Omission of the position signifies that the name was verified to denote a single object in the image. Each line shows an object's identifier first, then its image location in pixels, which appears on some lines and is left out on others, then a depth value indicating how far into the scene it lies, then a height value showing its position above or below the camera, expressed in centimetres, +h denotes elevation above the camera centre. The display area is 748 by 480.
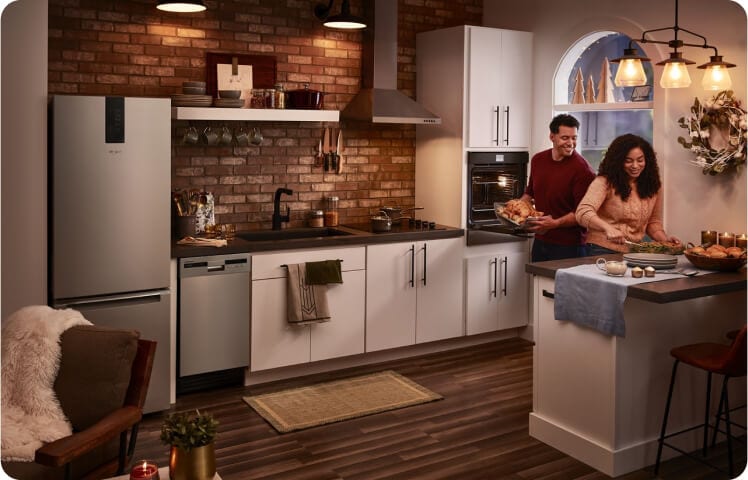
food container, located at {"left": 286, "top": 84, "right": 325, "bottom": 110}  572 +63
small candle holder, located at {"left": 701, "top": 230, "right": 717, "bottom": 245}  470 -26
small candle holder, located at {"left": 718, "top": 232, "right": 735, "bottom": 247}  459 -26
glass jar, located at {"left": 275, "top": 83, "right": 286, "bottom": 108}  568 +63
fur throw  325 -80
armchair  332 -85
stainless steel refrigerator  450 -17
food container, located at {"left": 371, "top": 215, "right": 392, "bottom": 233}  593 -26
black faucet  588 -15
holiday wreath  496 +39
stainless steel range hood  604 +83
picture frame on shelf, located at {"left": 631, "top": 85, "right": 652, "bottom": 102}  568 +70
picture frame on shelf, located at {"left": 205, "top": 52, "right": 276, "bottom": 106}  566 +82
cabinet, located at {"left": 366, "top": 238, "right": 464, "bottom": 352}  584 -77
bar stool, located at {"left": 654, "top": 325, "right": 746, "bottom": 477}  370 -79
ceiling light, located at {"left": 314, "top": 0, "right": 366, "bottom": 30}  564 +116
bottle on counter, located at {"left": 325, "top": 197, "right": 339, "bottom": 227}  621 -19
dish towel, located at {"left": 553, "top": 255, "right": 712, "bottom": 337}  393 -53
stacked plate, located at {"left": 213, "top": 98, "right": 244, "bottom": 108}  537 +56
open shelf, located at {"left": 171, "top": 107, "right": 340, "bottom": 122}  522 +49
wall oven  632 +1
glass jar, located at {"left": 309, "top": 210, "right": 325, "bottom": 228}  614 -24
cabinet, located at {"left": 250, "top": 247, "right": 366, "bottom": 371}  534 -88
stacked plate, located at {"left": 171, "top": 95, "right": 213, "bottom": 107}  525 +56
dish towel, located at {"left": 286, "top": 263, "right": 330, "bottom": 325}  539 -74
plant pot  272 -93
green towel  545 -57
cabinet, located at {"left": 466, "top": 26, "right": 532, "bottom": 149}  619 +80
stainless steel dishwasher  506 -80
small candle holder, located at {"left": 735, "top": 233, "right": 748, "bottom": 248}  451 -27
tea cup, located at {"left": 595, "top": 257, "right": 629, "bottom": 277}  416 -39
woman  550 -6
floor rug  480 -134
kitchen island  404 -92
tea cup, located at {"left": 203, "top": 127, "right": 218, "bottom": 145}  555 +34
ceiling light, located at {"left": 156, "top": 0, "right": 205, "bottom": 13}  480 +108
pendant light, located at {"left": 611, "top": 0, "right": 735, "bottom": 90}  460 +69
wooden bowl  432 -37
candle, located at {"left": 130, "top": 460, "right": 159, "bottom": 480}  264 -94
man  596 -1
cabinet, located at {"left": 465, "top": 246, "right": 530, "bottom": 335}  635 -81
